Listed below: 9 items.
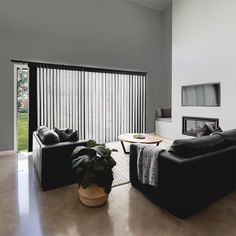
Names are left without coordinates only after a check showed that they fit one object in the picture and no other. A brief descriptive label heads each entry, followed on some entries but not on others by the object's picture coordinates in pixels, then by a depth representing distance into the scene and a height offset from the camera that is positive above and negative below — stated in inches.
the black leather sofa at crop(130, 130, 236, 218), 80.7 -24.4
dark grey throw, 90.7 -21.6
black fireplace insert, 191.8 -4.8
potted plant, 87.4 -24.7
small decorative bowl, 178.2 -15.4
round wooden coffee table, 164.6 -17.7
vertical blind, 195.3 +20.8
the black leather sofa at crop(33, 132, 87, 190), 106.2 -24.6
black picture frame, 183.9 +29.8
